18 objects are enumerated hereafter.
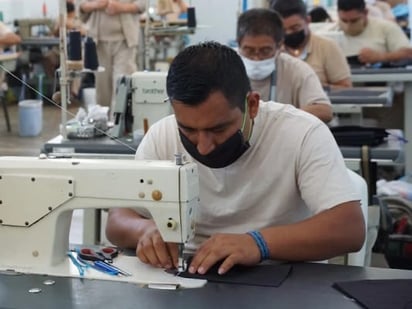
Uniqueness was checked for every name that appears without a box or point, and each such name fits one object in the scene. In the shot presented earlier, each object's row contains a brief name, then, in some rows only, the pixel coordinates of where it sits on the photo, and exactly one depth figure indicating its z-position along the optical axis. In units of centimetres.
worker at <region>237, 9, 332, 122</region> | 288
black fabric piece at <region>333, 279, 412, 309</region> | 127
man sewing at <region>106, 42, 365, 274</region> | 146
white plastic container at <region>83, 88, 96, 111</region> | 421
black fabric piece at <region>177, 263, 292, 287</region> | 139
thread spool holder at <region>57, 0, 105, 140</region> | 266
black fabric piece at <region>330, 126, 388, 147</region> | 270
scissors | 153
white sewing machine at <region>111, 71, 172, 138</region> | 274
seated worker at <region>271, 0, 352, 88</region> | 389
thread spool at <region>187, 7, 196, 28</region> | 576
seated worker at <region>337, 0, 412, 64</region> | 477
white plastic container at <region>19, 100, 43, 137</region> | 483
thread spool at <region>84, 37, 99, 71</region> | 319
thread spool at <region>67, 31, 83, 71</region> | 285
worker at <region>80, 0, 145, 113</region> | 537
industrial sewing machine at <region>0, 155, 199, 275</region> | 140
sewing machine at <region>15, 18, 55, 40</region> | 797
